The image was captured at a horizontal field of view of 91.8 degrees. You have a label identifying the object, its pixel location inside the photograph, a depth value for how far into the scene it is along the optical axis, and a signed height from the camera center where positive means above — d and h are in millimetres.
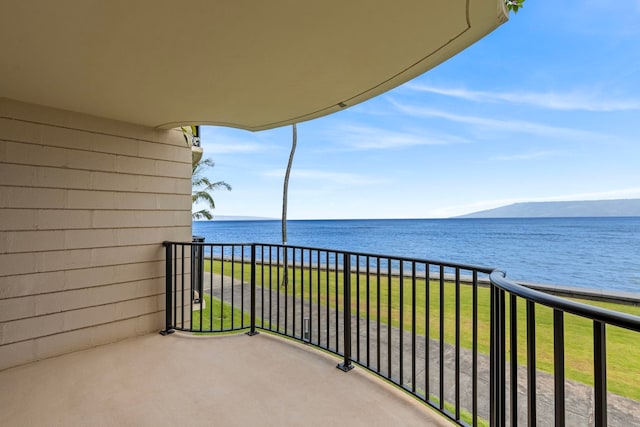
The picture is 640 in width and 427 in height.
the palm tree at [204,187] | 12527 +1332
